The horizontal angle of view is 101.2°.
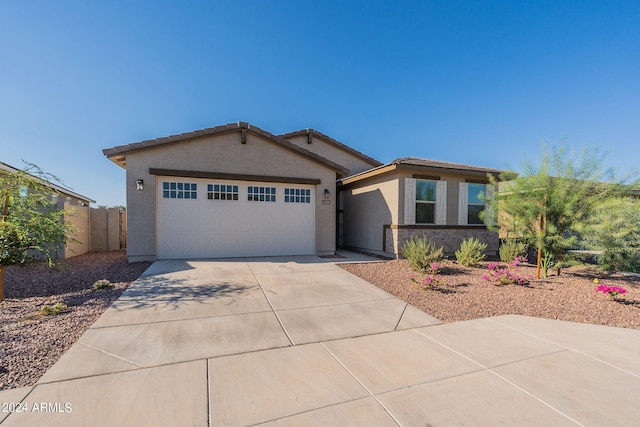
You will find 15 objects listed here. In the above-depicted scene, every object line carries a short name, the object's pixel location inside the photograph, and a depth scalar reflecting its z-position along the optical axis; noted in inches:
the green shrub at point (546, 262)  277.3
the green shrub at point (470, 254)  337.1
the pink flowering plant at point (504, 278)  251.0
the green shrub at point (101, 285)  215.6
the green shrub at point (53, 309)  159.3
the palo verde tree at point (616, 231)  251.8
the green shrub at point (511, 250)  347.2
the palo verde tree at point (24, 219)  189.5
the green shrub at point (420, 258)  299.3
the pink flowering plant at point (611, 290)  200.2
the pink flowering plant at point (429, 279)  235.3
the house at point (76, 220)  374.5
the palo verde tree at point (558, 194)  253.0
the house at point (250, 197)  343.6
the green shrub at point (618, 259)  266.2
